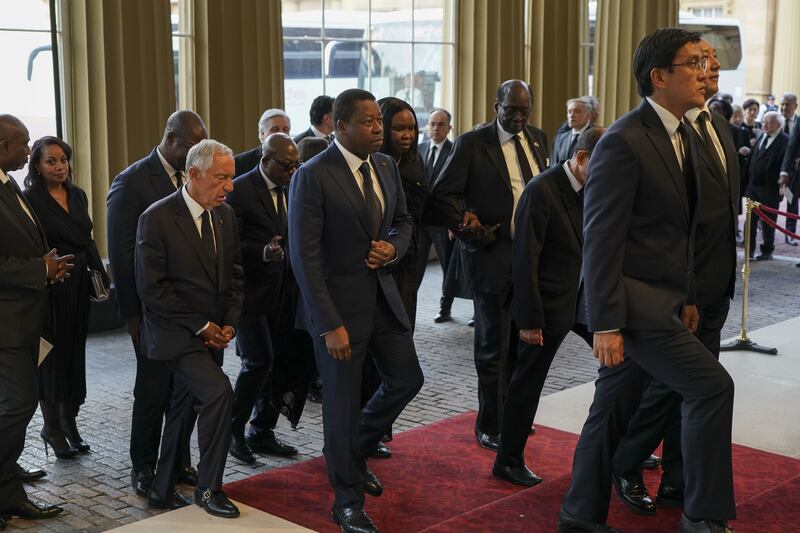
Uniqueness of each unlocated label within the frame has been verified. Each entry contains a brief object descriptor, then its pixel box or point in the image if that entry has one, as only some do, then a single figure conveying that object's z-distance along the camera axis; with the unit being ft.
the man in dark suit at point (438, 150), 32.83
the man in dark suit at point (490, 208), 18.49
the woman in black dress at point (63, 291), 19.10
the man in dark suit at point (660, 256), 13.00
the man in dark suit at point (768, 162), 44.98
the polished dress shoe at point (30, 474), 17.50
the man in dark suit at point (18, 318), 15.28
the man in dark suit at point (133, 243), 16.66
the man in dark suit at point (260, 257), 17.88
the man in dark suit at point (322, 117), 25.84
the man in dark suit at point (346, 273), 14.61
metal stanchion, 27.32
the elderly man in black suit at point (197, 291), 15.38
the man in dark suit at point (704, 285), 14.60
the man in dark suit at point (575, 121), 35.68
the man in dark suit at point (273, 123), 24.48
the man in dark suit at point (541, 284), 16.61
